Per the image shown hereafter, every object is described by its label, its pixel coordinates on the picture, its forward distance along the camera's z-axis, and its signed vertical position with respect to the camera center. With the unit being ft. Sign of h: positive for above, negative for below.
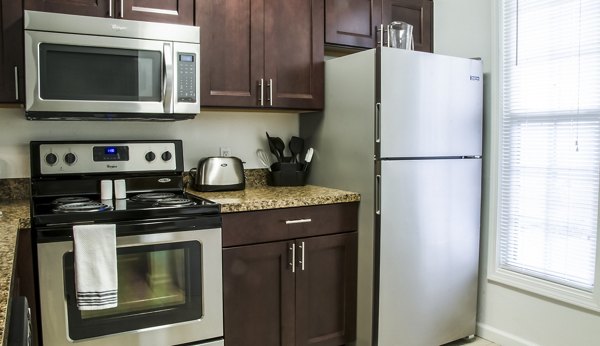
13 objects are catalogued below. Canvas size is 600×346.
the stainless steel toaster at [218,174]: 8.23 -0.40
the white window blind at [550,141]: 7.52 +0.17
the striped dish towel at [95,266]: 5.80 -1.40
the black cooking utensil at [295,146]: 9.32 +0.10
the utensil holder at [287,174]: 9.01 -0.43
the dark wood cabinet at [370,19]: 8.82 +2.56
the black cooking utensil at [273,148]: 9.21 +0.07
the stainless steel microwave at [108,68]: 6.38 +1.18
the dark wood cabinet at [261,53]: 7.77 +1.68
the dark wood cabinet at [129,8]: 6.67 +2.10
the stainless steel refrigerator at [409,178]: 7.71 -0.46
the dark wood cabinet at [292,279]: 7.11 -2.01
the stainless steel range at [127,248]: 5.87 -1.27
